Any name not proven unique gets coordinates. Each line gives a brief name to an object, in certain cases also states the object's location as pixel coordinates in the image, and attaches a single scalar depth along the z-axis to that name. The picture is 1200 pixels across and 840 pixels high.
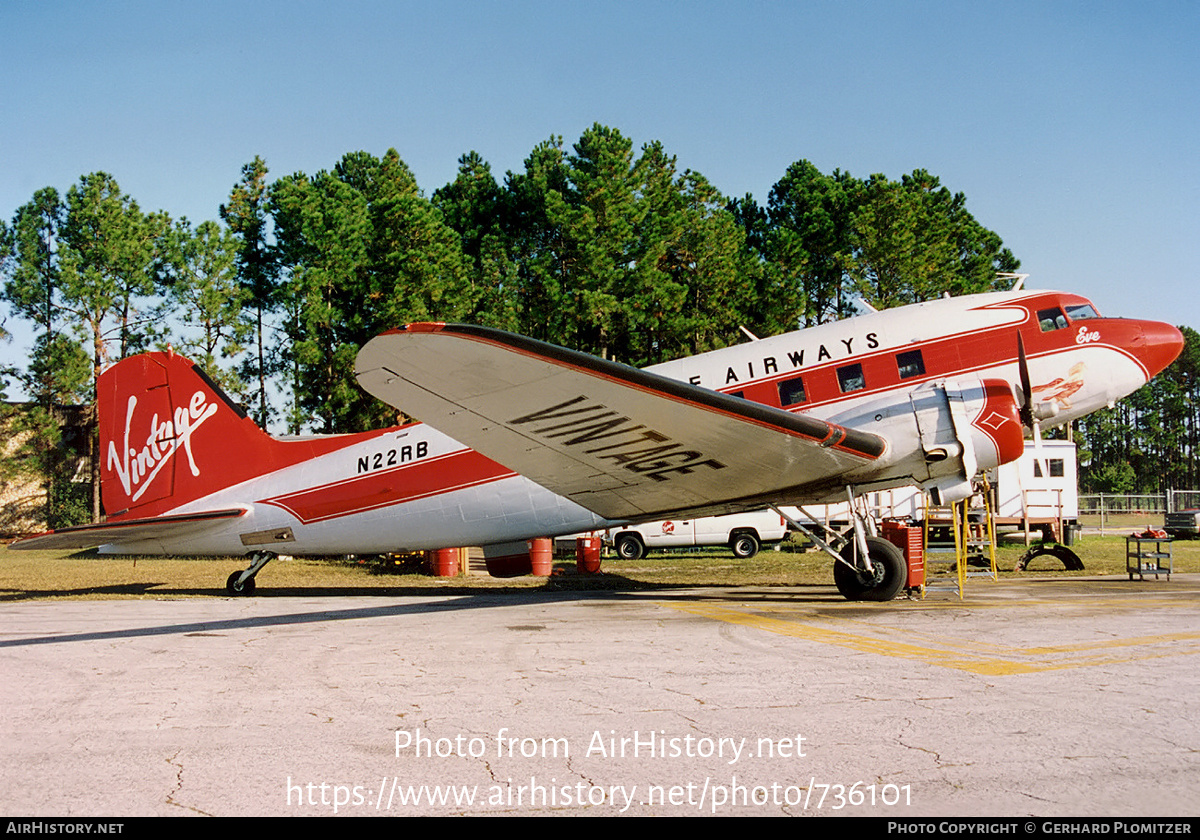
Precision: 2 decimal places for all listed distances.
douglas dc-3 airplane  9.90
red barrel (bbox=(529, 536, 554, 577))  23.16
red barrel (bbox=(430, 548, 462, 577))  24.56
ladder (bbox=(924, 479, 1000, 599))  14.27
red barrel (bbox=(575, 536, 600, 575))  24.03
